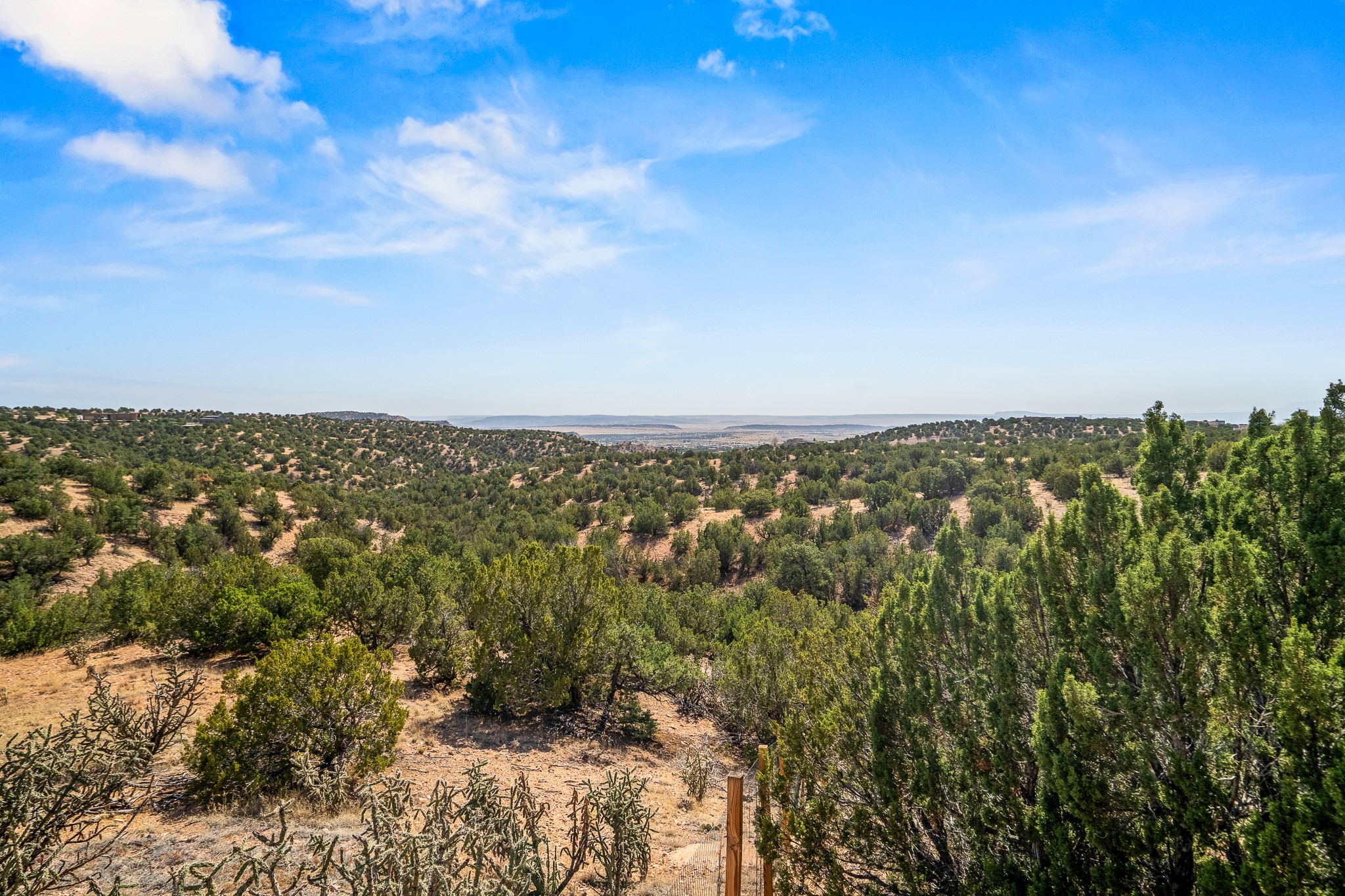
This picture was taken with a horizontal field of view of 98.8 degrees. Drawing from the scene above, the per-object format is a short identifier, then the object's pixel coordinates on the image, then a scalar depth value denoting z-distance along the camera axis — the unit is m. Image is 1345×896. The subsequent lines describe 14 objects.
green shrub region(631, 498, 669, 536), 38.50
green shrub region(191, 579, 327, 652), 13.86
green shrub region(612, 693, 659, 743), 13.73
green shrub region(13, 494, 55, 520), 24.17
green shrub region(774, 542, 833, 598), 29.53
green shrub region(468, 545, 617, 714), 13.34
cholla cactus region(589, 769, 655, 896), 6.59
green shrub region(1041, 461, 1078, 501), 32.56
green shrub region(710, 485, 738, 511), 42.34
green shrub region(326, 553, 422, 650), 15.92
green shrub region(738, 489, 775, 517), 40.91
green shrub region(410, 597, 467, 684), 15.18
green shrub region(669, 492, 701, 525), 40.25
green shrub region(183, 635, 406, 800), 8.10
